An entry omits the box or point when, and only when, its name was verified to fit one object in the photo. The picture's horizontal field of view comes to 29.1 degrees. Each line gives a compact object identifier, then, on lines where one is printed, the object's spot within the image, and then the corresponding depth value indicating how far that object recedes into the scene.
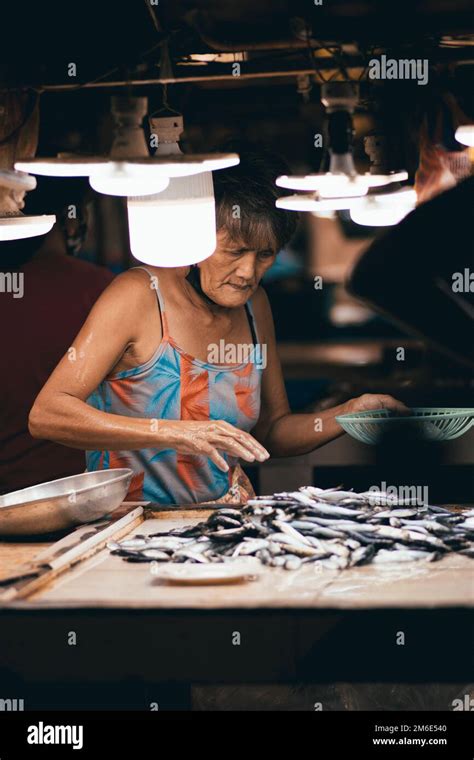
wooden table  2.28
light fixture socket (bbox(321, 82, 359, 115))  2.94
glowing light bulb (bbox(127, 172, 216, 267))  3.20
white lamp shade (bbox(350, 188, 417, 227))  3.70
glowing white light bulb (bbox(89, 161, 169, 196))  2.67
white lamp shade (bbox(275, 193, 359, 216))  3.61
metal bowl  2.99
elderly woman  3.68
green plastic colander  3.25
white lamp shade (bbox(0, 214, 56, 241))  3.06
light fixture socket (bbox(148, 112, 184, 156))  2.99
